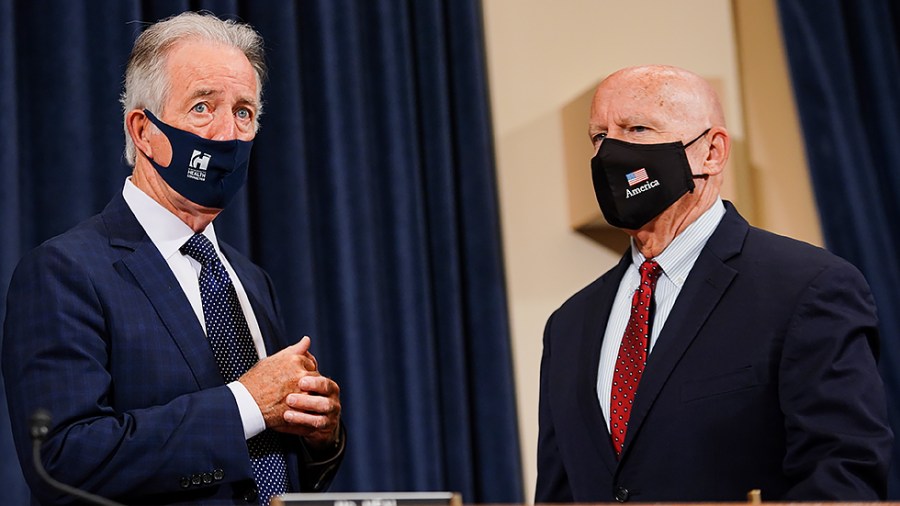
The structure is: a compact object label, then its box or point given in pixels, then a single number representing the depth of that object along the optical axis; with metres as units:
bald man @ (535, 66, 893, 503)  2.21
